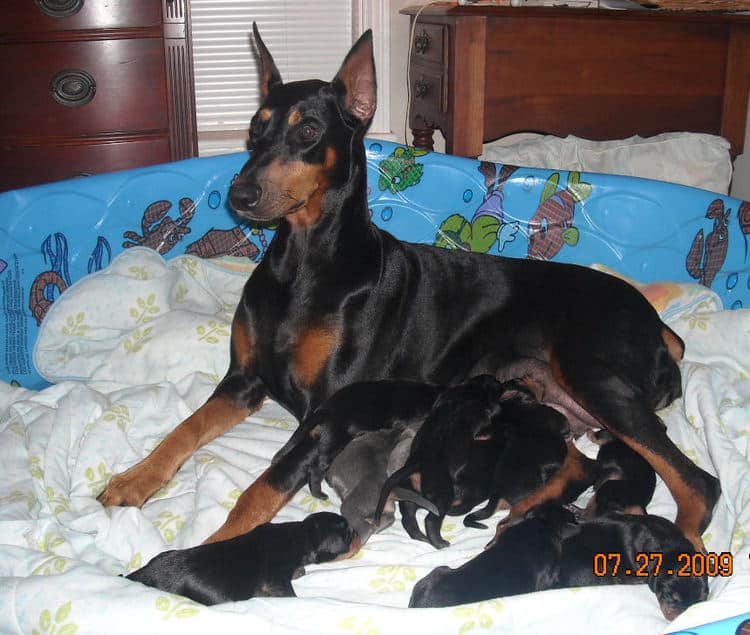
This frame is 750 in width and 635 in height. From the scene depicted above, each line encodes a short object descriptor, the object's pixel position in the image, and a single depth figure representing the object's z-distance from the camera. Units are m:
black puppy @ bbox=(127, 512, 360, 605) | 1.84
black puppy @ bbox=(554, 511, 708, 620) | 1.96
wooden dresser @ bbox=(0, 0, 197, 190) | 3.55
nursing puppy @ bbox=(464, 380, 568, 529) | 2.26
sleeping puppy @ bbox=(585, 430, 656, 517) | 2.26
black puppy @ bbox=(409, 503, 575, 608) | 1.89
